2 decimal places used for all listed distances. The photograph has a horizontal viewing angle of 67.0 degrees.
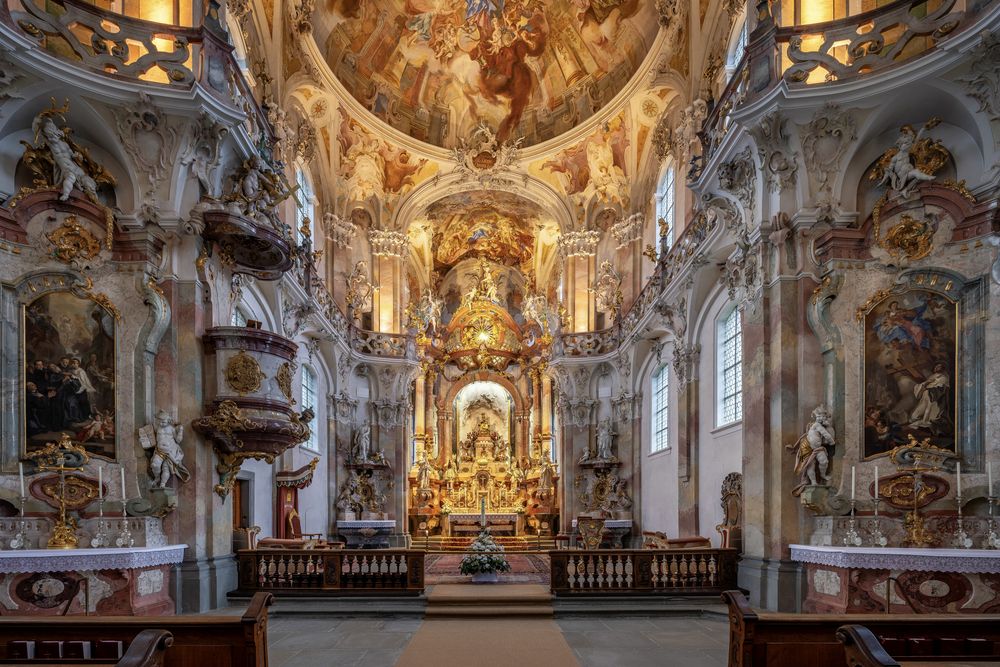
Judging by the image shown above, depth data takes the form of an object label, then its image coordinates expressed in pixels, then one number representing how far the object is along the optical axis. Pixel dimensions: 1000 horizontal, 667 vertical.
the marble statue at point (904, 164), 11.30
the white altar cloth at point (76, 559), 9.43
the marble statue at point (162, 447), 11.48
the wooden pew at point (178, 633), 5.74
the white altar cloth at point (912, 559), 9.24
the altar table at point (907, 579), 9.33
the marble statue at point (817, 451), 11.27
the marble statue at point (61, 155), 10.99
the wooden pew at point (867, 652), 4.79
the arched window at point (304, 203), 20.91
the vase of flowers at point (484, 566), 14.64
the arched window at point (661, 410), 21.28
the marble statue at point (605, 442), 25.00
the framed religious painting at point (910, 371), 10.91
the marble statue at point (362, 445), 24.89
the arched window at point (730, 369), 15.70
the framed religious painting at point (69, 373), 10.95
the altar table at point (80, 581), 9.58
